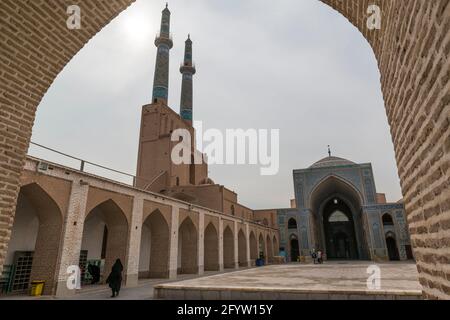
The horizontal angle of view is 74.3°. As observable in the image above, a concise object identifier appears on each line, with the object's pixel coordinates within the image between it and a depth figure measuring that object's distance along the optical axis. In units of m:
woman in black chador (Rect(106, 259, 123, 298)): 8.85
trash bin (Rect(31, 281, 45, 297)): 8.46
